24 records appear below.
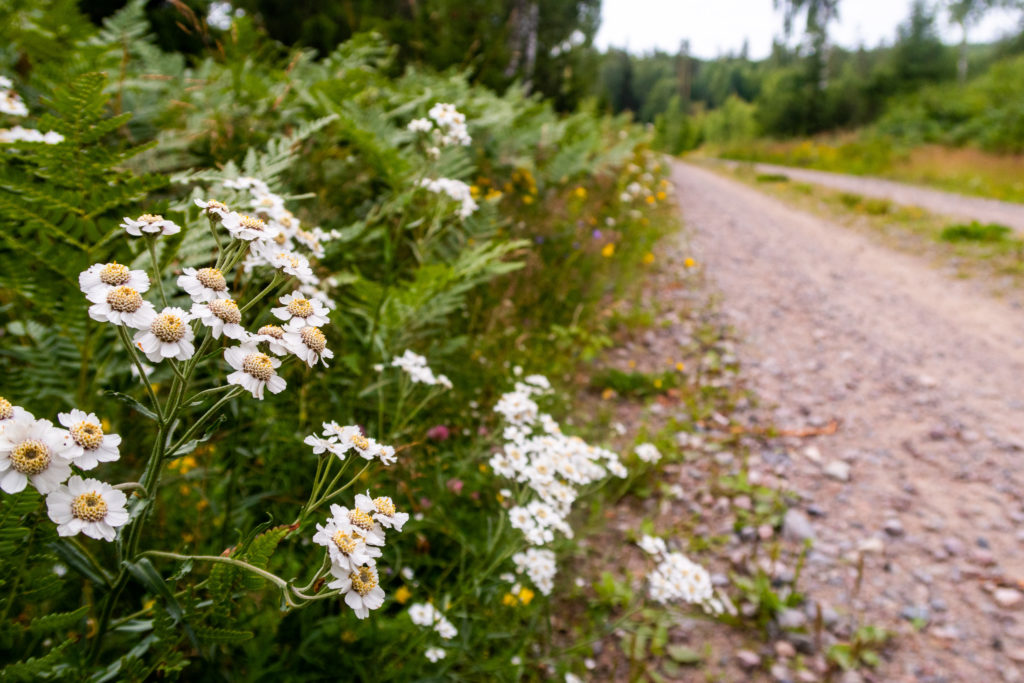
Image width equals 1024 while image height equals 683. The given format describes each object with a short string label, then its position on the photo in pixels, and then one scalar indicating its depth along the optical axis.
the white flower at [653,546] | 0.41
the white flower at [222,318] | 0.19
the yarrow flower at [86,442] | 0.17
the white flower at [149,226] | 0.20
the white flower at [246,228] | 0.20
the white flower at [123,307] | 0.18
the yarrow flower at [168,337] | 0.18
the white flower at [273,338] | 0.20
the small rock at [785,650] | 0.48
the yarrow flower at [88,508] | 0.17
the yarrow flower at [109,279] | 0.18
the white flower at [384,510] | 0.20
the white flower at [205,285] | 0.19
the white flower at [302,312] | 0.21
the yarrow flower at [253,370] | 0.19
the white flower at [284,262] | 0.21
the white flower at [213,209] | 0.21
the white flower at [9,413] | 0.17
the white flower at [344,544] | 0.19
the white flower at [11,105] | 0.37
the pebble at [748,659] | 0.47
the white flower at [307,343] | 0.20
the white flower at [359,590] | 0.19
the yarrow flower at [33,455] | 0.17
